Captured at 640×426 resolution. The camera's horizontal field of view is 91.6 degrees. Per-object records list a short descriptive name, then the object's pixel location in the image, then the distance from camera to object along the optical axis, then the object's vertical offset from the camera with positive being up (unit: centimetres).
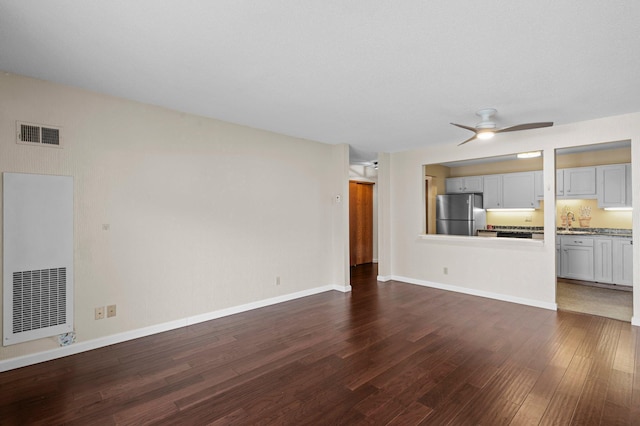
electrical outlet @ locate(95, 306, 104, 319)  316 -100
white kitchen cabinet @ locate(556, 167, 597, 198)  582 +62
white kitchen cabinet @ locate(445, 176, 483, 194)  727 +73
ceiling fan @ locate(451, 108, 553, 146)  356 +106
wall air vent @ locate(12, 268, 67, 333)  274 -77
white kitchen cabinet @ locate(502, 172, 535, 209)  652 +52
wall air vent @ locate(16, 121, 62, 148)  279 +74
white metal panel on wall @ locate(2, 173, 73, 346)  271 -38
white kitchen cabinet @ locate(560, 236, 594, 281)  568 -81
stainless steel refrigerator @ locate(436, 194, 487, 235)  670 +1
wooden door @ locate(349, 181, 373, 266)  791 -19
